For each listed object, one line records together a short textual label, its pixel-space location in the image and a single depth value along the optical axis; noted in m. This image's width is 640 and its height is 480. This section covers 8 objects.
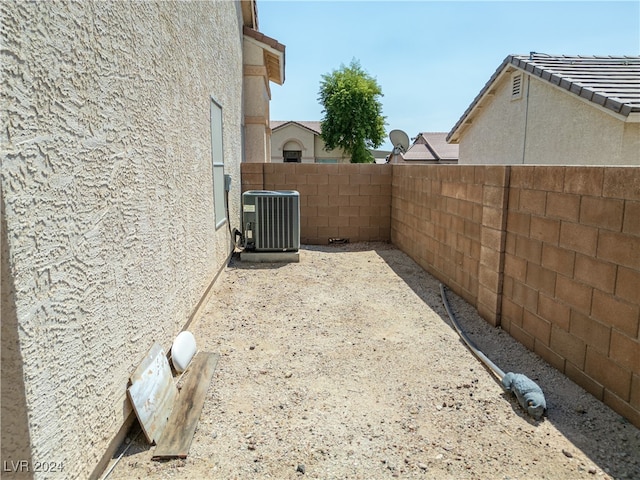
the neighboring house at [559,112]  9.20
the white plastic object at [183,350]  3.53
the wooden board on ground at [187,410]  2.63
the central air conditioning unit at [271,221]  7.43
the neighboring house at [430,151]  28.97
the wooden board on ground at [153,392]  2.68
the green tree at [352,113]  29.62
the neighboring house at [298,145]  33.25
